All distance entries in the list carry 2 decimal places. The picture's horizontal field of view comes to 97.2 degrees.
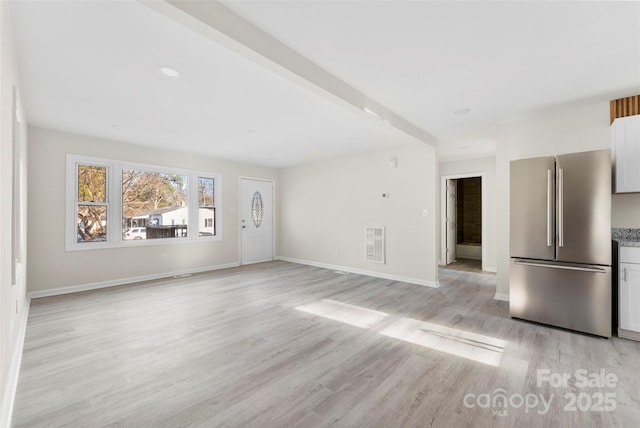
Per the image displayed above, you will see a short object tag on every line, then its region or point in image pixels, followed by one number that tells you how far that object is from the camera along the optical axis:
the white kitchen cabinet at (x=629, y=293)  2.73
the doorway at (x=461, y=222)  6.96
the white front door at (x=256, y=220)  7.16
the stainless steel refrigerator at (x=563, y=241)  2.83
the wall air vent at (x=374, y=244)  5.66
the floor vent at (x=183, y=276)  5.62
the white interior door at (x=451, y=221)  7.10
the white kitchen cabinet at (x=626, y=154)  2.90
